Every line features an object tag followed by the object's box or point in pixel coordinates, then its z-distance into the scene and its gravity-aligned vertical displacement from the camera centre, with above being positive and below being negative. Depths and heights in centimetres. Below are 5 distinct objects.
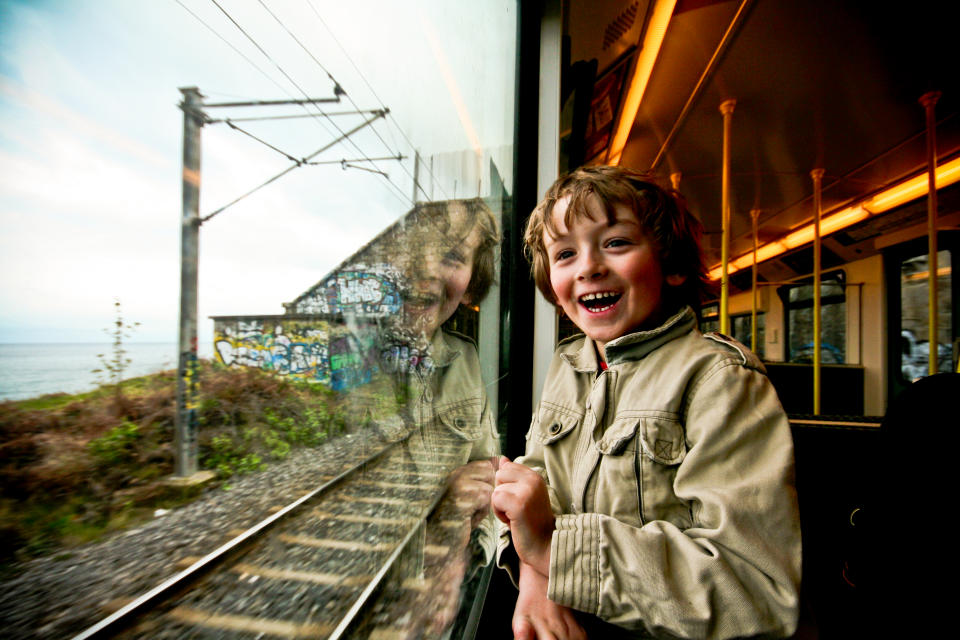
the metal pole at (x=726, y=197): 229 +73
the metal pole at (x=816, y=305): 253 +14
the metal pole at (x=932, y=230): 207 +50
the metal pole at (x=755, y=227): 324 +100
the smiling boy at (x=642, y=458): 49 -19
